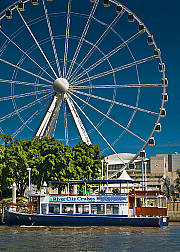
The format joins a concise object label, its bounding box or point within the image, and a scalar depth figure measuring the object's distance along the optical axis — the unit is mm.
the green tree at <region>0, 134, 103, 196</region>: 70000
